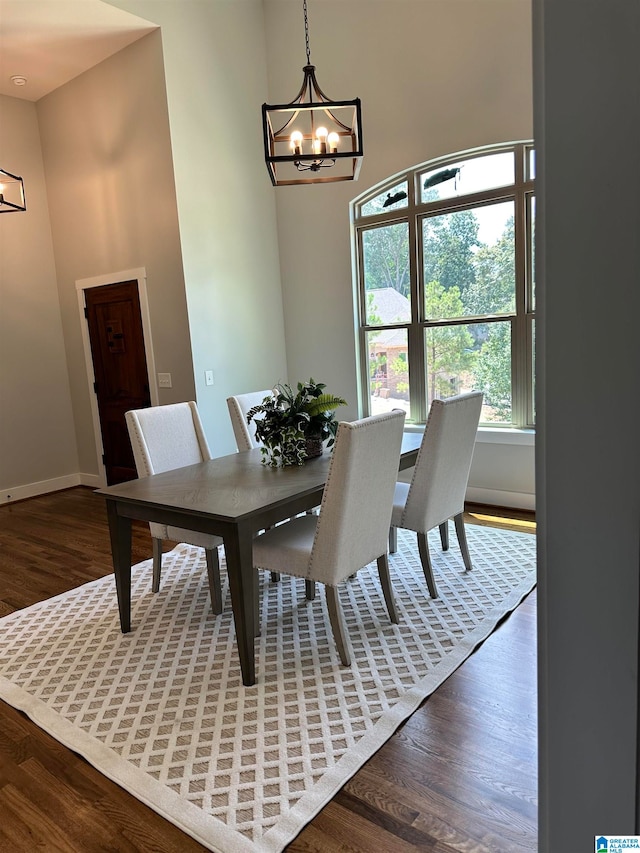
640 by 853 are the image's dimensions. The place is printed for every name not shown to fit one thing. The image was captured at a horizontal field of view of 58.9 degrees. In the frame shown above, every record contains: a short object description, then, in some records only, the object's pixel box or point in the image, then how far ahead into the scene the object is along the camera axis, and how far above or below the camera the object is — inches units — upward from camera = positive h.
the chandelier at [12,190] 155.1 +47.7
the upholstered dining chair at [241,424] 142.1 -21.3
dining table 86.7 -26.2
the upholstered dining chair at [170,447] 112.7 -23.1
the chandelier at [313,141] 99.9 +34.8
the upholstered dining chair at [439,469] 108.0 -28.2
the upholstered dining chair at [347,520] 87.4 -30.7
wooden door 200.8 -6.5
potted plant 110.7 -17.1
